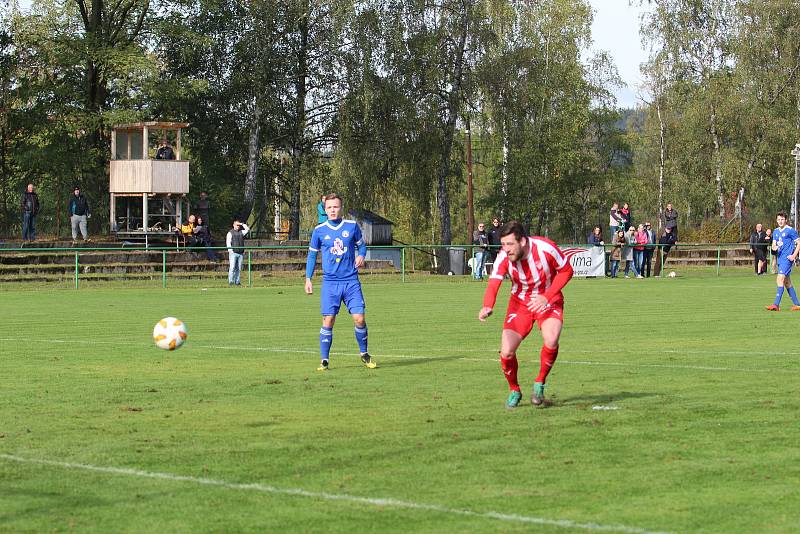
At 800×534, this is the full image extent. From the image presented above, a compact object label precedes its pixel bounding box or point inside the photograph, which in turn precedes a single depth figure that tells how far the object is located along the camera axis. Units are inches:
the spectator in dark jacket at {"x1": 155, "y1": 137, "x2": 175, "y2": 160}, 2081.7
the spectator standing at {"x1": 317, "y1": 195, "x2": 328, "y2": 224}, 1260.0
